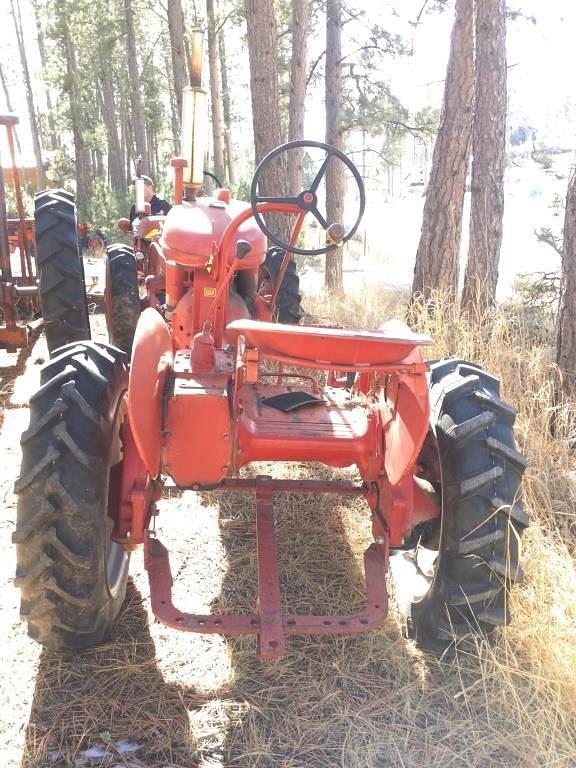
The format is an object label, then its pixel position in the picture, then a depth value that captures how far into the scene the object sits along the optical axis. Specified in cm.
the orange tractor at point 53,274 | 507
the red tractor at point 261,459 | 219
